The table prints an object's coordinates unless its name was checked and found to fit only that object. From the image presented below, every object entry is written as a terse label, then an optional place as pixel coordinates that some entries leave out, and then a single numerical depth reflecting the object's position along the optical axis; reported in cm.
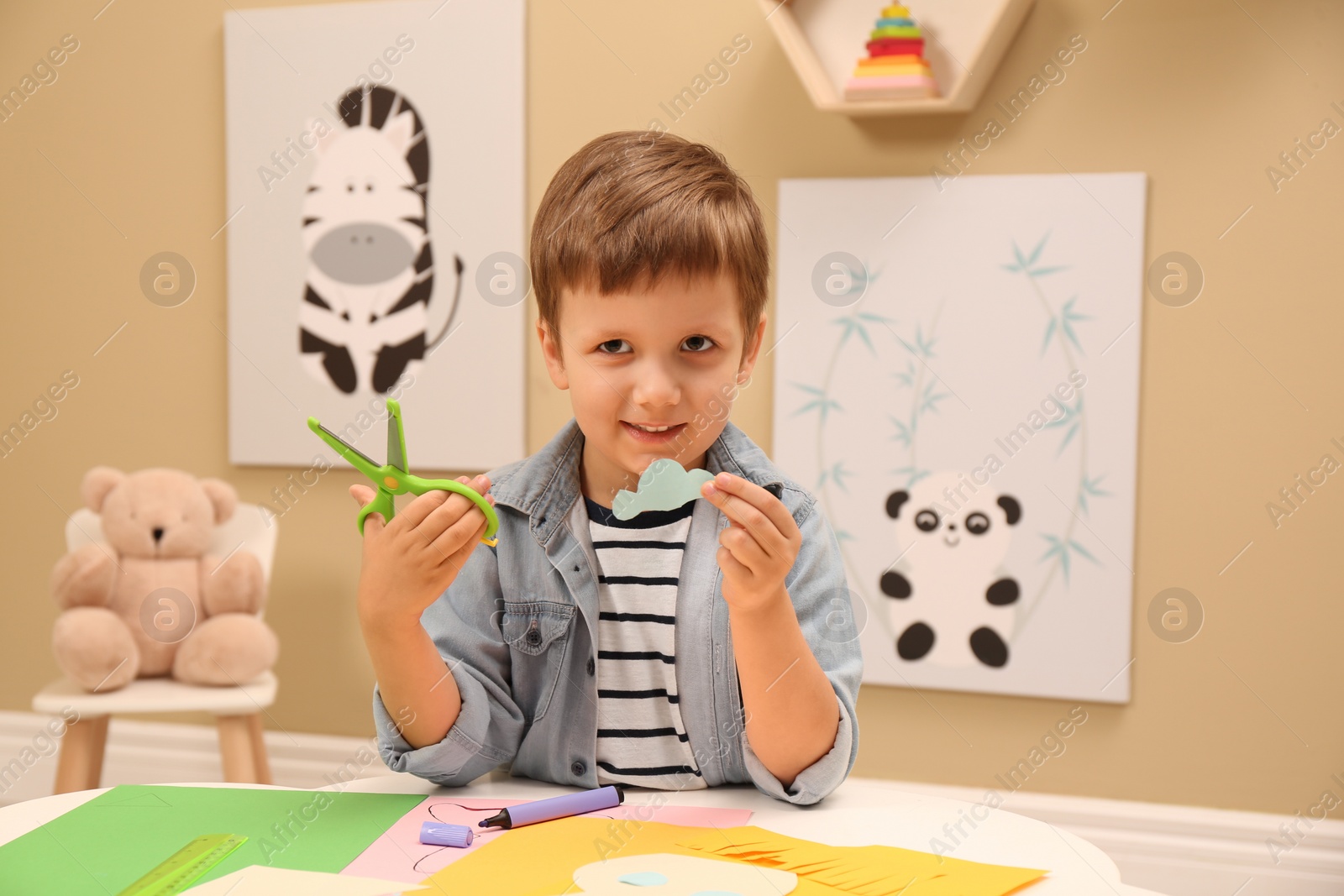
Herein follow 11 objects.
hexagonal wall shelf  171
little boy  79
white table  69
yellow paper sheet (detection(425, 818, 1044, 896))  65
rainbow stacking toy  170
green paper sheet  66
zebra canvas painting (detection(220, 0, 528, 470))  201
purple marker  75
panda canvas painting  180
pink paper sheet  67
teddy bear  183
